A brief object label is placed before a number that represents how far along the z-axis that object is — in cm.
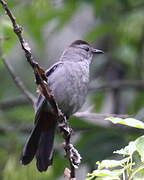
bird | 834
